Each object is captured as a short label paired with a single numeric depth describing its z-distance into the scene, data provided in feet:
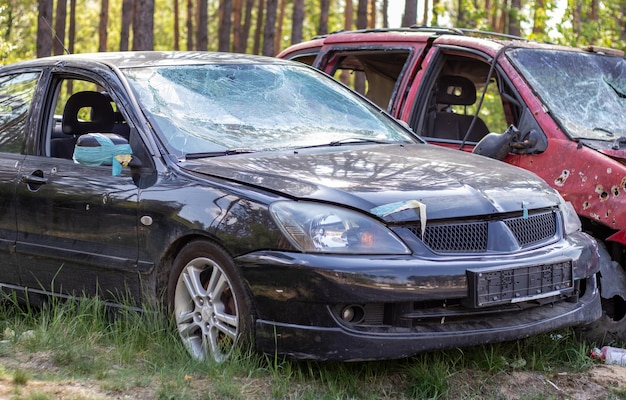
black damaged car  14.51
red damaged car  19.62
